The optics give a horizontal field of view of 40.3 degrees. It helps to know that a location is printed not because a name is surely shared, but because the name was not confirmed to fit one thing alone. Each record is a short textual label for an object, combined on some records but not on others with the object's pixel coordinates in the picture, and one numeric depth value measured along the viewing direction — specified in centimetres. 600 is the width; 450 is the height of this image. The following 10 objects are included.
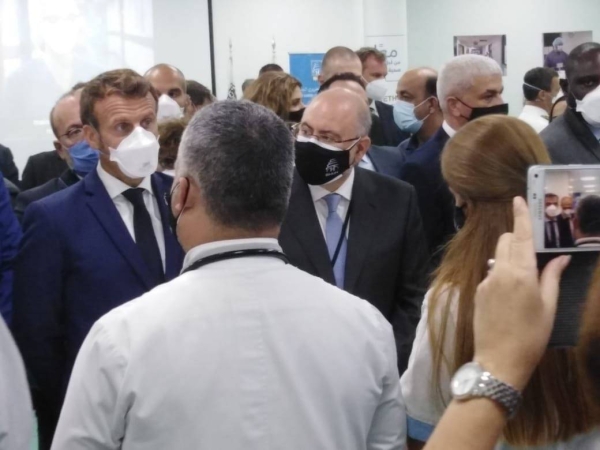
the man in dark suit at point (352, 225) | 273
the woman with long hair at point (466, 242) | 179
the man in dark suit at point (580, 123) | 340
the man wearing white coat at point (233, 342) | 147
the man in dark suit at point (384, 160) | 371
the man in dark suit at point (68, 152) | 337
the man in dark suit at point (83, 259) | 251
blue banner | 905
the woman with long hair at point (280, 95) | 419
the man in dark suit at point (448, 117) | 336
